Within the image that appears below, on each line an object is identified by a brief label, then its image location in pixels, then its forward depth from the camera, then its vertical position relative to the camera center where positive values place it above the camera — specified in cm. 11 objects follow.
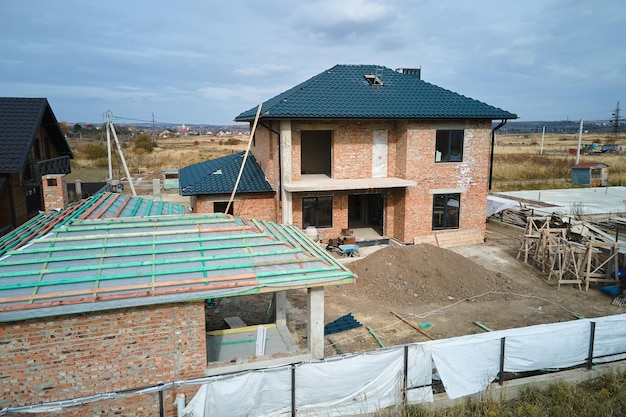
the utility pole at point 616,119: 10501 +287
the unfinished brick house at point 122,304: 684 -261
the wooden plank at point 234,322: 1167 -499
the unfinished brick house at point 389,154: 1847 -92
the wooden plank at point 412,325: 1164 -527
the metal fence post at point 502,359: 862 -442
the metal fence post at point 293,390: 745 -431
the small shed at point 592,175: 3809 -379
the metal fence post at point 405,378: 802 -448
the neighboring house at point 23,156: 1961 -97
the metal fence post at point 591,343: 916 -437
